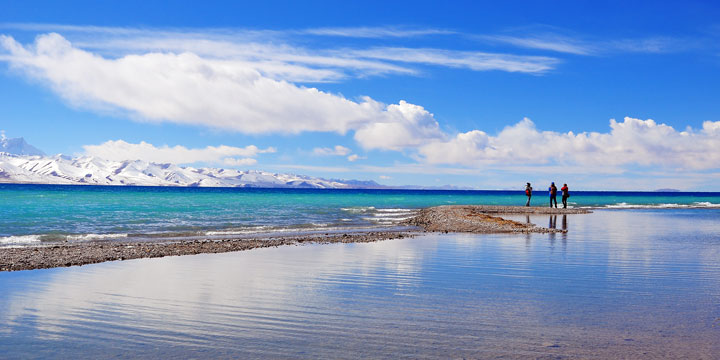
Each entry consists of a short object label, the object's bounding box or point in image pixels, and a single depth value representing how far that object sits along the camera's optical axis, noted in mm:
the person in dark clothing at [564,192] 58650
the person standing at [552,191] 59394
